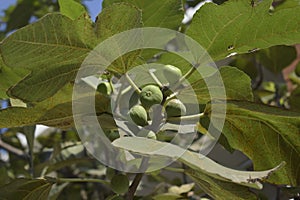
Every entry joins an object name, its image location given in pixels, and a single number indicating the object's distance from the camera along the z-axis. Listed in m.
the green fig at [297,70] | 1.85
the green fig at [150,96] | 0.81
